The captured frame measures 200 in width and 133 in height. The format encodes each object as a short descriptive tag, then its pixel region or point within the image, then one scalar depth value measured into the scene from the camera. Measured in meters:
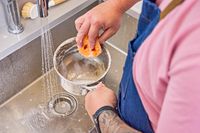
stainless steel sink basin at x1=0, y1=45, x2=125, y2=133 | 0.85
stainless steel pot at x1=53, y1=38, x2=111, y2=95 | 0.92
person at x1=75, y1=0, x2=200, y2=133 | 0.32
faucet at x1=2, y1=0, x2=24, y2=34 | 0.77
